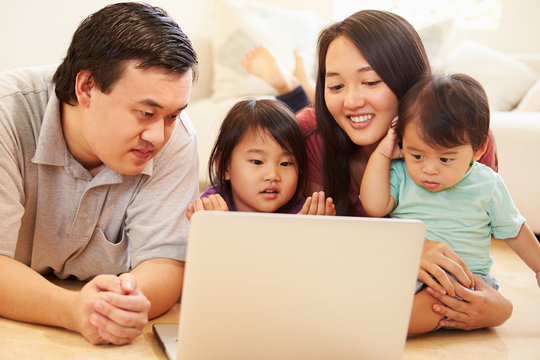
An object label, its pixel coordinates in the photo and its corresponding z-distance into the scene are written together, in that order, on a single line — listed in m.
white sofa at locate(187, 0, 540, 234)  3.18
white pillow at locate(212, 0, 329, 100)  3.37
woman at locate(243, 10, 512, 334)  1.49
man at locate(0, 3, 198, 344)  1.33
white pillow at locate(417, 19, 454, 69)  3.35
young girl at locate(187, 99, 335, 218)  1.75
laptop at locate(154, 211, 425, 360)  0.96
